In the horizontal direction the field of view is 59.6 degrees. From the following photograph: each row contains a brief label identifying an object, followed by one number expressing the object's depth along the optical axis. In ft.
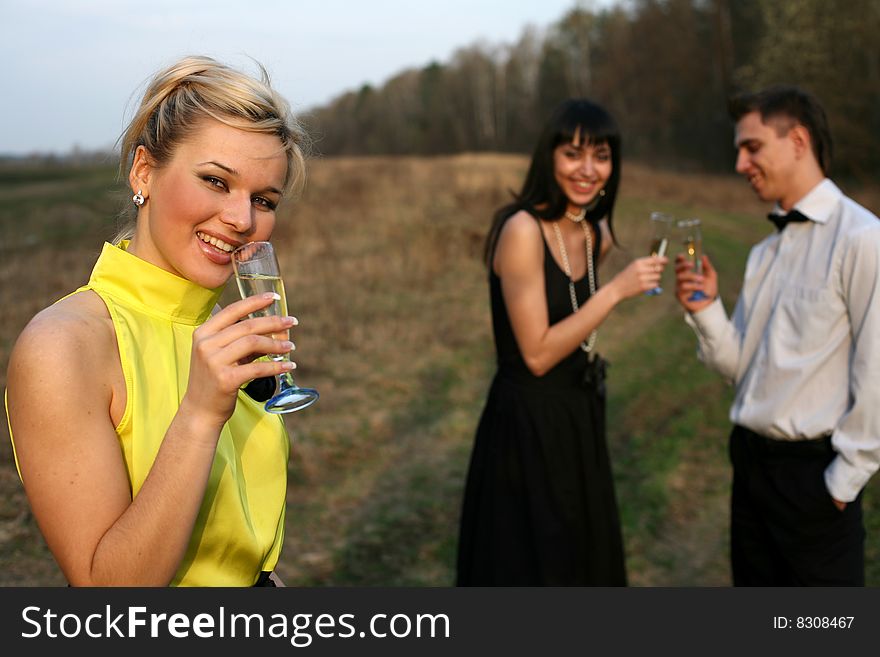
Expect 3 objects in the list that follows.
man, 10.11
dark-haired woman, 12.02
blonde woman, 4.84
